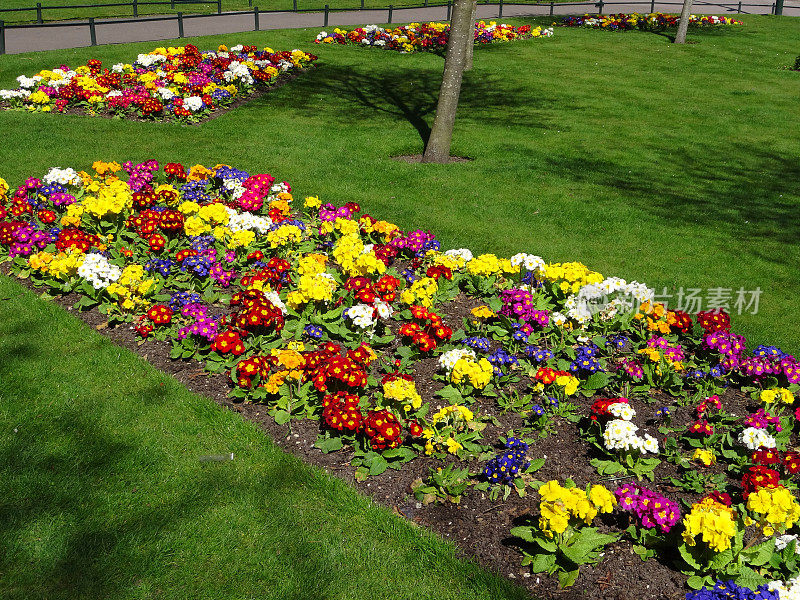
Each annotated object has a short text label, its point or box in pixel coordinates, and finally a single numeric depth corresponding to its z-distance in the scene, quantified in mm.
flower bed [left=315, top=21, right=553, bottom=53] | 22297
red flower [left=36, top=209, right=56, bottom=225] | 7992
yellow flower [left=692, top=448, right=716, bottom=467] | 4883
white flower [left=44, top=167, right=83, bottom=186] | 8914
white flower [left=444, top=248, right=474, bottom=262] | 7500
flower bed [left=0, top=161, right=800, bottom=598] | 4293
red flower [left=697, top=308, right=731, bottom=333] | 6438
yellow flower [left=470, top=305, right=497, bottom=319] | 6327
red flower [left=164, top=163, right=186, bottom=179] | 9336
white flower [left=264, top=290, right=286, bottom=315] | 6439
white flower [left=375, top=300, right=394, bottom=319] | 6328
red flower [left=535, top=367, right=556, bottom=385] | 5508
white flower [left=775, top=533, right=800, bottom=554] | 4117
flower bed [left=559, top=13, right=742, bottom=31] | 28078
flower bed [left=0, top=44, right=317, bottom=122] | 13625
